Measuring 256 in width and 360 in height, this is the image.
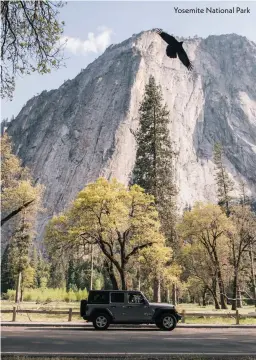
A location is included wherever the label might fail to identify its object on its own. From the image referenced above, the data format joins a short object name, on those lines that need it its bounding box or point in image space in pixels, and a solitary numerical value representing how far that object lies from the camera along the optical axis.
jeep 18.50
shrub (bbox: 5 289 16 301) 61.47
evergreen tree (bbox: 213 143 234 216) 55.84
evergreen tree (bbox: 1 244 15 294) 86.85
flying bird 6.55
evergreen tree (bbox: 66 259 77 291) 99.03
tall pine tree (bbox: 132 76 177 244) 37.13
